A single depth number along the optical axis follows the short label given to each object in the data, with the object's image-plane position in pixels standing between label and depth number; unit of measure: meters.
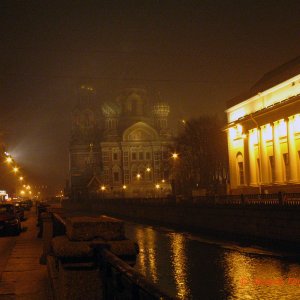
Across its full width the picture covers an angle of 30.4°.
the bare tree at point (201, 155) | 67.94
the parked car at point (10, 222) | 25.08
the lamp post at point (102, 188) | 107.12
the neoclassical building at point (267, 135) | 42.12
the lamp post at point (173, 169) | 69.94
